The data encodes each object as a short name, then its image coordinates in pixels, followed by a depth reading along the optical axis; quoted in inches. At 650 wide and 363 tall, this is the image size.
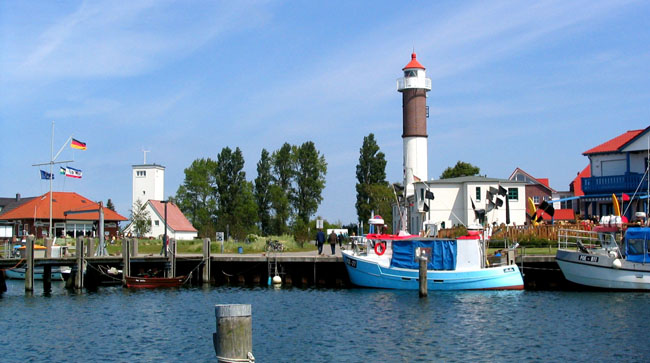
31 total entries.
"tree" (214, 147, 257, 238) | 3774.6
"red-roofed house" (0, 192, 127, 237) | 3292.3
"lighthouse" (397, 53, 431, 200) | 2854.3
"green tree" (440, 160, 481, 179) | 3730.3
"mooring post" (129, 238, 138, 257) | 1881.3
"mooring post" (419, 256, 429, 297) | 1535.4
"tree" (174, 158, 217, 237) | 4320.9
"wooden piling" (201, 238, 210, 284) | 1853.7
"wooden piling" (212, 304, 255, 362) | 556.1
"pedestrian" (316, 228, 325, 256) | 1955.5
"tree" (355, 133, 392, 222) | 3735.2
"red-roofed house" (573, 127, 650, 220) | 2252.7
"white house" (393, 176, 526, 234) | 2576.5
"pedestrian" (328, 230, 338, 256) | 2032.5
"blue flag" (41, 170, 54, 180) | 2408.5
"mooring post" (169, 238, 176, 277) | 1834.4
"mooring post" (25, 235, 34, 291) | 1673.4
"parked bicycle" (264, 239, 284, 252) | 2322.6
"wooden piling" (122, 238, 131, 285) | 1769.2
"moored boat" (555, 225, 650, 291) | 1561.3
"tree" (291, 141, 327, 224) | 3907.5
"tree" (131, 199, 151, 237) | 3682.1
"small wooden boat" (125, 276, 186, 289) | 1768.0
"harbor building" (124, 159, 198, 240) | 3732.8
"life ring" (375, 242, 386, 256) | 1713.8
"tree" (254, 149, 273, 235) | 3946.9
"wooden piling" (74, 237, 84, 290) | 1759.4
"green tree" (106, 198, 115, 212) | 6013.8
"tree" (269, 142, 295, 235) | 3895.2
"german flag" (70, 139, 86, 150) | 2370.8
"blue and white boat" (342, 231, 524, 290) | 1615.4
